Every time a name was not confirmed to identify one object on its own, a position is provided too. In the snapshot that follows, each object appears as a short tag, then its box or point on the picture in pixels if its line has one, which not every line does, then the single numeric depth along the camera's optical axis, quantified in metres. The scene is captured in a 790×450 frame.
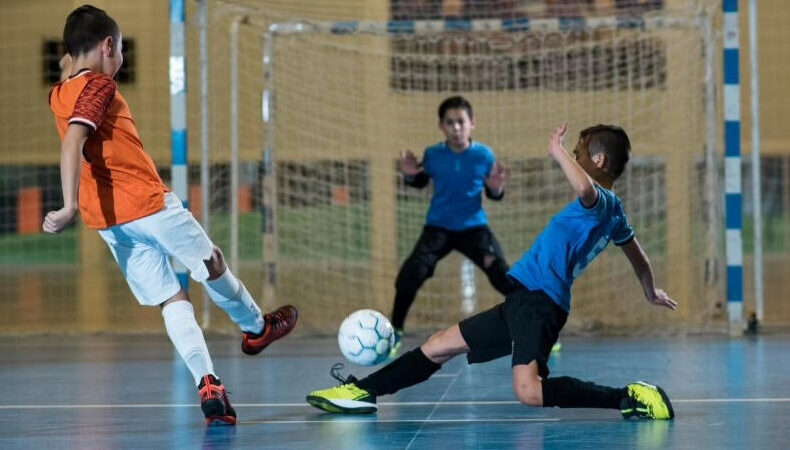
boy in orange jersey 9.52
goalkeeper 15.23
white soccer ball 10.41
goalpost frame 17.41
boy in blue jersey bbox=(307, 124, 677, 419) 9.33
